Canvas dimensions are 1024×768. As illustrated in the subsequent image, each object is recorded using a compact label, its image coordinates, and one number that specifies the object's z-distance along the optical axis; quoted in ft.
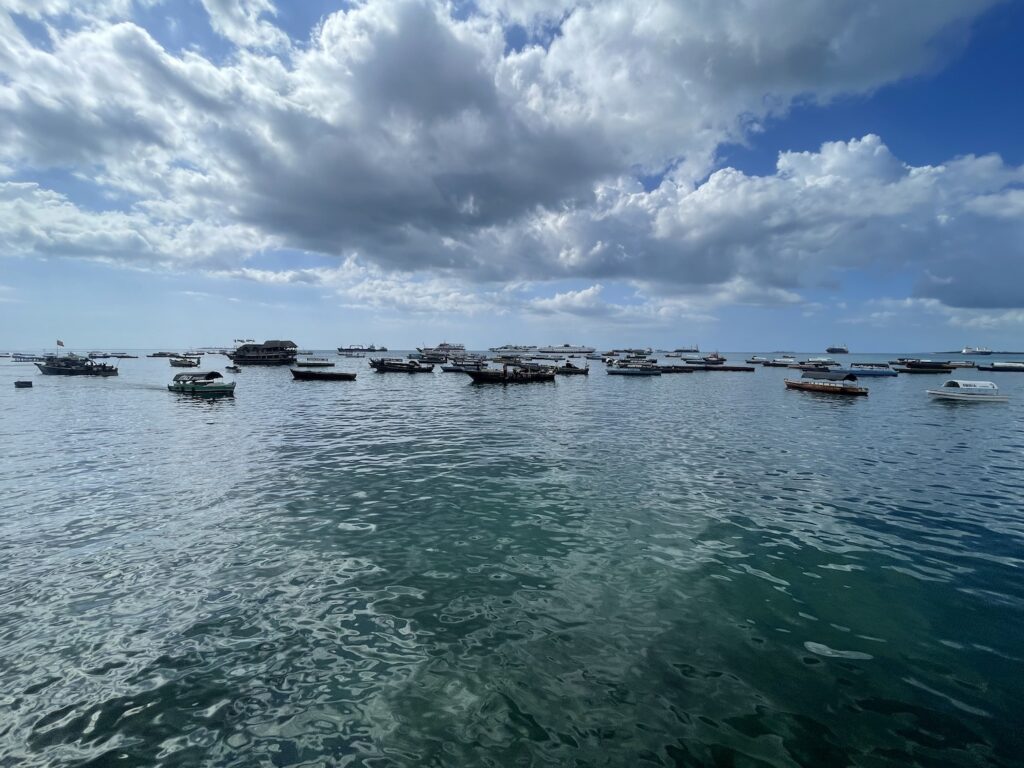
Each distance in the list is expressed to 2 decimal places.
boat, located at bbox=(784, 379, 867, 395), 217.36
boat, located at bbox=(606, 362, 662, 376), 380.37
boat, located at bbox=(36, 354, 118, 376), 329.11
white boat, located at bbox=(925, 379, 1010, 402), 189.47
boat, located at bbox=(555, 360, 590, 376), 369.48
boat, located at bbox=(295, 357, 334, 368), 335.06
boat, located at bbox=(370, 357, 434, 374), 381.40
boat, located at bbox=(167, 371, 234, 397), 199.86
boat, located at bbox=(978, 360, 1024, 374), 470.80
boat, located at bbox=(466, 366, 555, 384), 273.33
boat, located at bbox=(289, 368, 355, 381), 295.69
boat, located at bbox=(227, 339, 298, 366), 452.92
